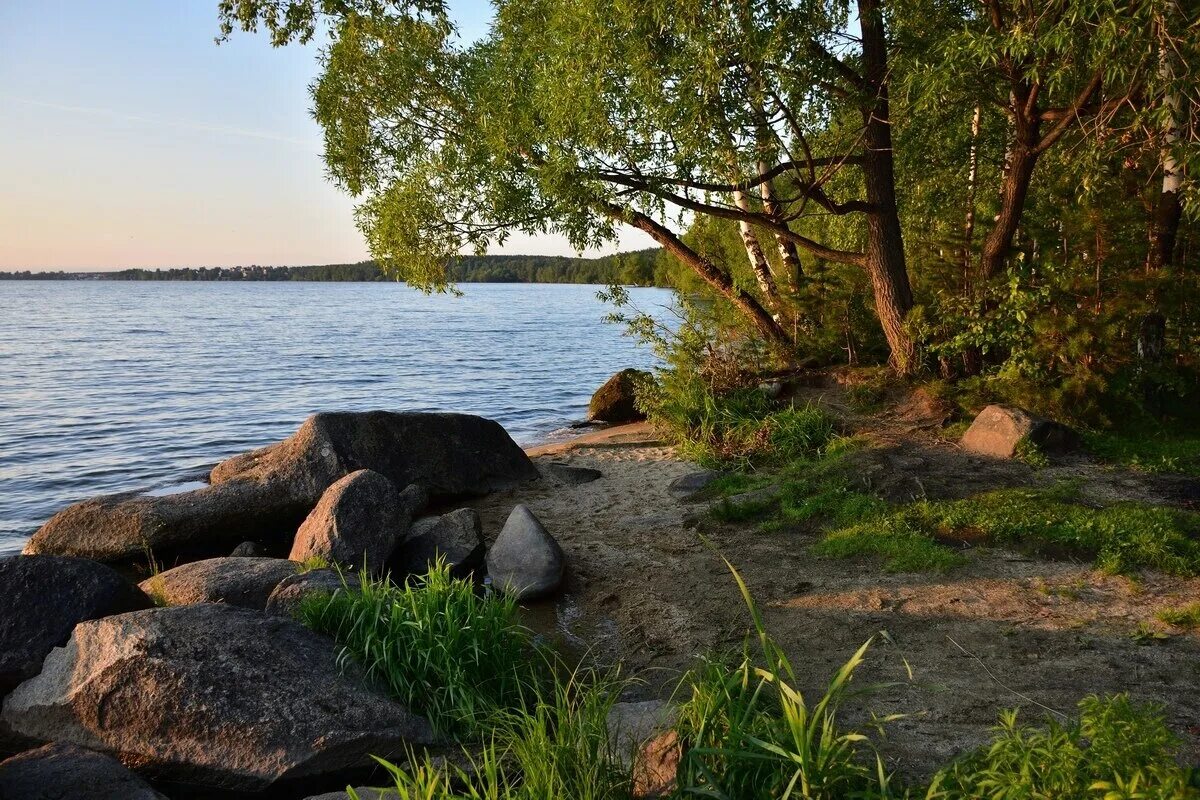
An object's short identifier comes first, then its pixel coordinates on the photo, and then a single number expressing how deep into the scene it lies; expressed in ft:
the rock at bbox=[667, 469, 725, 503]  35.45
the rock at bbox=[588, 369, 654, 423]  60.03
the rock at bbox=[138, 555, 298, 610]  23.53
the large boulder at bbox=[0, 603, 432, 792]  17.25
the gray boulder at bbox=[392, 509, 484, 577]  28.53
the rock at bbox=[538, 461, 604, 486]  40.65
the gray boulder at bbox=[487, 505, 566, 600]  26.35
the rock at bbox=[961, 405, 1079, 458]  34.65
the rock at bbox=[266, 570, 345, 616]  21.86
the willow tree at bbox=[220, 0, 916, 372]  32.60
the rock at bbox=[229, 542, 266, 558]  30.88
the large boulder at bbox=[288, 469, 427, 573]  27.14
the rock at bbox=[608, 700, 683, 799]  13.73
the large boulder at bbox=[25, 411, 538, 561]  31.19
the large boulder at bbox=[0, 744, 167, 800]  15.10
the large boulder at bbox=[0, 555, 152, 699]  20.49
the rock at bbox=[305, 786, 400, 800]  14.69
